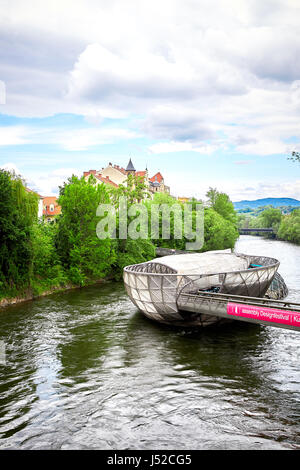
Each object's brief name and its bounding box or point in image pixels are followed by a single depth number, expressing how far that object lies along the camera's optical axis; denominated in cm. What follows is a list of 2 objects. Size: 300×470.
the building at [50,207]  6857
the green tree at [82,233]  3394
